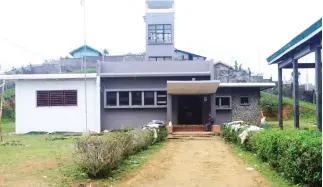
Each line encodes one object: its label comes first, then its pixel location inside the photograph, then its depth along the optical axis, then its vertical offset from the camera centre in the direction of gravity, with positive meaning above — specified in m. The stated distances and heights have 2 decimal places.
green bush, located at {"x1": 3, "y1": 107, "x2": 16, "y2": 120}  38.07 -1.21
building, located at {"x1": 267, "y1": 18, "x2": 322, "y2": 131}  12.75 +1.75
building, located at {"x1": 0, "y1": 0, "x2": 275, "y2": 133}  24.62 +0.23
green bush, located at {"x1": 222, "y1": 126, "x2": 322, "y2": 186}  6.83 -1.12
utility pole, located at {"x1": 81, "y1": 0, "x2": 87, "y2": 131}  23.84 +0.49
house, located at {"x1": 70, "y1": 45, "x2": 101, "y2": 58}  54.59 +6.55
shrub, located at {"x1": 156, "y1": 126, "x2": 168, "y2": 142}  18.54 -1.68
